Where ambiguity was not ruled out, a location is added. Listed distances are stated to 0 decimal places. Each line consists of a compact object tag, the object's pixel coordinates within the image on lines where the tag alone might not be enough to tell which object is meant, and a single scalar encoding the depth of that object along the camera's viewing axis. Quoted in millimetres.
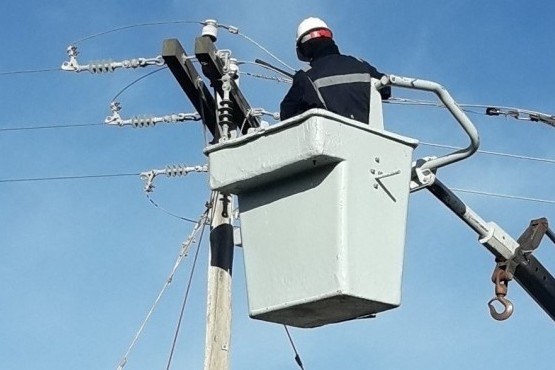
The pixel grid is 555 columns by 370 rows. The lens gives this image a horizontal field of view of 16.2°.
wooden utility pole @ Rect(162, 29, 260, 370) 11082
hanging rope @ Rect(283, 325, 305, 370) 11549
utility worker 8034
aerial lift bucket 7545
